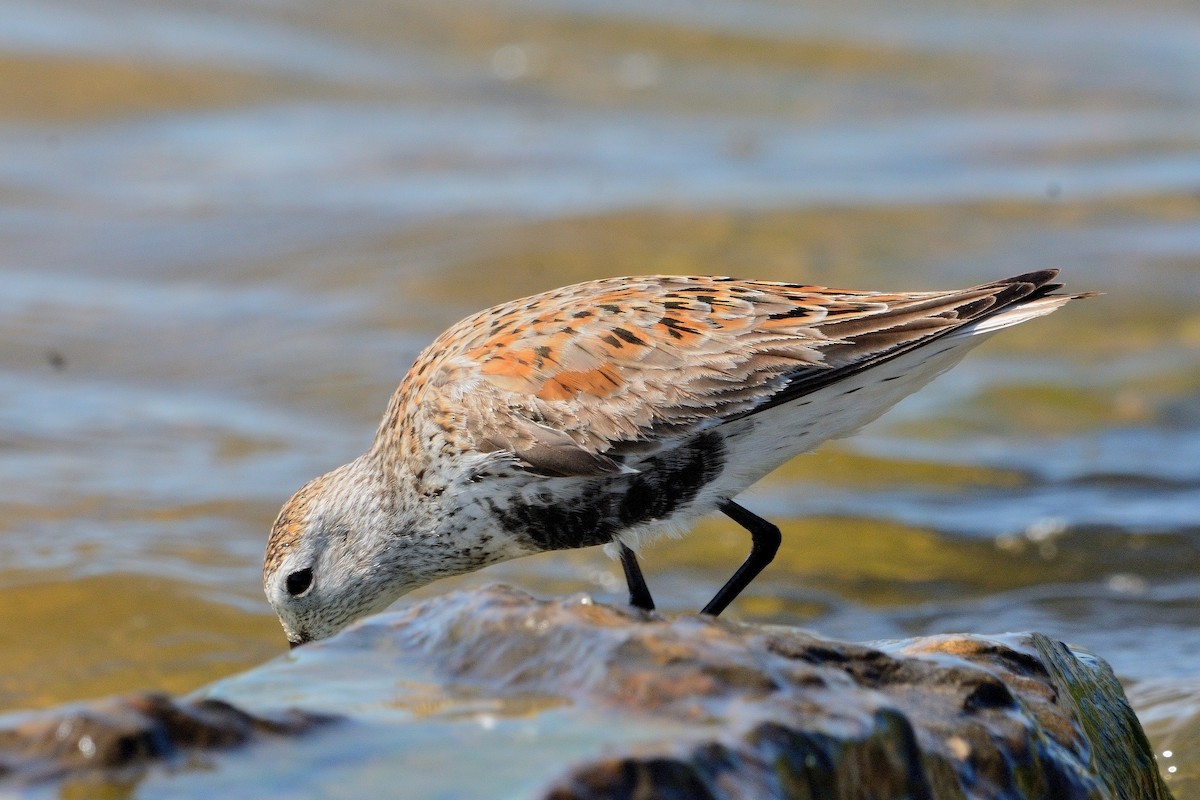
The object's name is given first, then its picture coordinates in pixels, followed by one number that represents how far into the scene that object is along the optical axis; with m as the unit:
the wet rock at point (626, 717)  6.20
